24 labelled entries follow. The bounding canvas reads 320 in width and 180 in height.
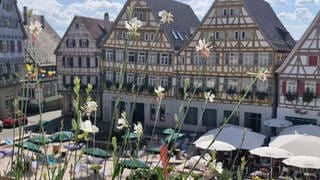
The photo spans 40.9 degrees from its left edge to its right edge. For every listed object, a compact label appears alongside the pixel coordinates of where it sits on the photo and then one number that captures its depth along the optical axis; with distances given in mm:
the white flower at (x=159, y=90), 3354
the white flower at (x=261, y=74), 3273
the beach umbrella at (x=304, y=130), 20897
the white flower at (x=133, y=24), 2951
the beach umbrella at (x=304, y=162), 15766
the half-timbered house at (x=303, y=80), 24328
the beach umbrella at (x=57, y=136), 19375
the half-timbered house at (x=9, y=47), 33250
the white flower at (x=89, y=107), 2886
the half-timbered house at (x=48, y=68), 39938
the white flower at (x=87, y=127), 2484
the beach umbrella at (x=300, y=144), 17531
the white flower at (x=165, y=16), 3422
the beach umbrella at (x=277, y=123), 24328
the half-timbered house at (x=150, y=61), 30125
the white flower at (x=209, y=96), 3355
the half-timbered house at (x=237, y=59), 26266
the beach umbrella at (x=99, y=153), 16847
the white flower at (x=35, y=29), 3475
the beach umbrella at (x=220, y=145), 18100
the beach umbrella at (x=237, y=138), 19594
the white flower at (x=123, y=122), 2967
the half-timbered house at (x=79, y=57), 34125
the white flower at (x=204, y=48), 3406
